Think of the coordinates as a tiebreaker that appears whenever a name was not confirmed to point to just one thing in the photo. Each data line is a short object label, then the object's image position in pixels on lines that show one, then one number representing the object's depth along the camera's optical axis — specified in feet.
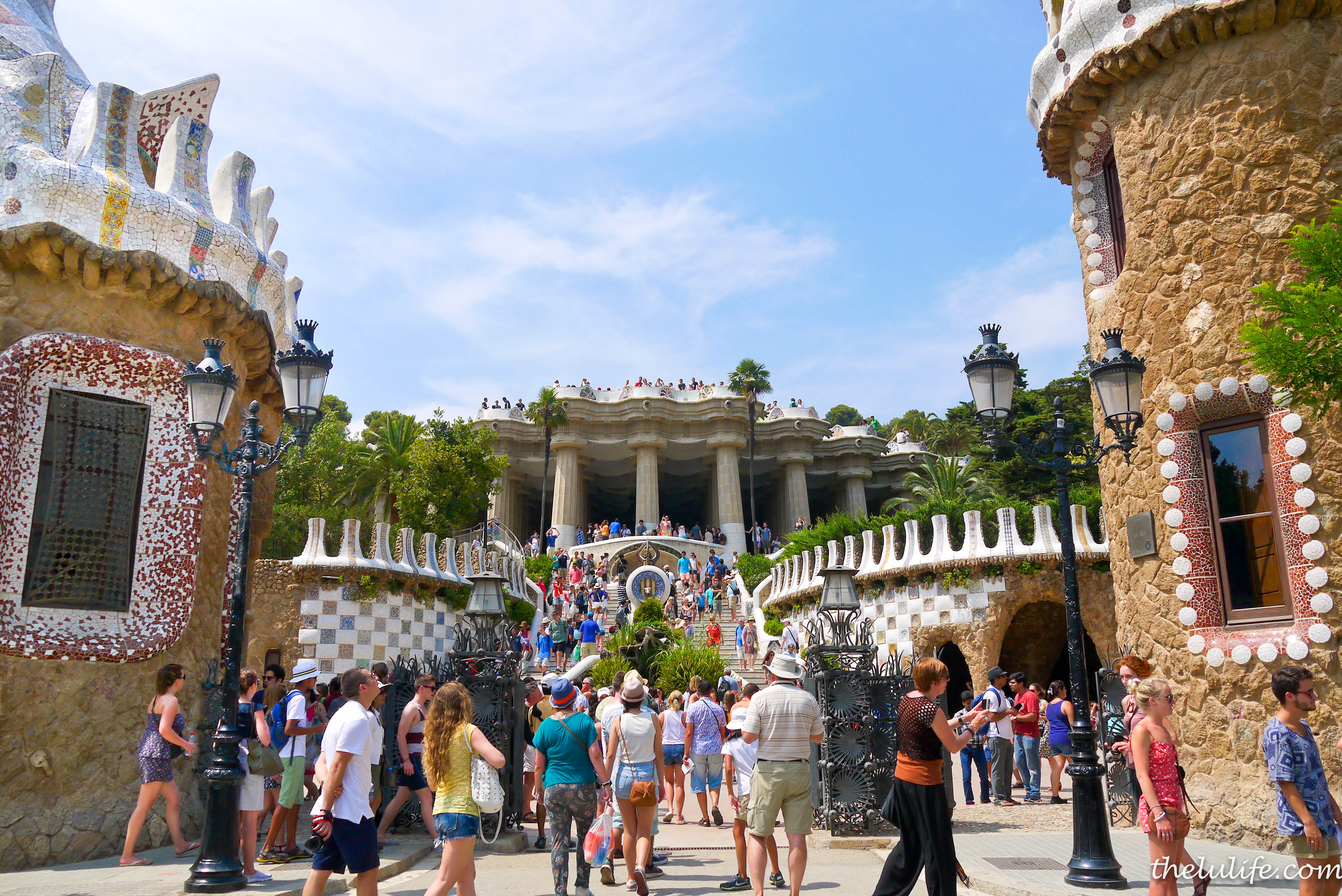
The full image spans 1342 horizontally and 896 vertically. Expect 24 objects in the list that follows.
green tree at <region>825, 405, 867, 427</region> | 261.03
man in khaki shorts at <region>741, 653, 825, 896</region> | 19.92
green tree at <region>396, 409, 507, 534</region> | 97.60
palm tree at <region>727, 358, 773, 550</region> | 153.89
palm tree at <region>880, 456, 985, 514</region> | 109.91
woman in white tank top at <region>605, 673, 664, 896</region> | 22.95
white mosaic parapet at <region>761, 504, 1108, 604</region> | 61.87
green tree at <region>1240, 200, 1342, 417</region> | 22.26
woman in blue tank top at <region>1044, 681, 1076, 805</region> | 38.27
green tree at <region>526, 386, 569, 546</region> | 145.59
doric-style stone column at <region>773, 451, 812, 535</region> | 154.10
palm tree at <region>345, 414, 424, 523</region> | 107.96
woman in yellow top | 17.37
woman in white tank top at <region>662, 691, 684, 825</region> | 35.86
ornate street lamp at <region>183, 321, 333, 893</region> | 21.95
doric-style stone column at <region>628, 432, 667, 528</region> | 149.59
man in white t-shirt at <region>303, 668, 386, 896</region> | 16.43
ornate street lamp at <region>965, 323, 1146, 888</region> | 22.44
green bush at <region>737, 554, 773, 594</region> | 107.76
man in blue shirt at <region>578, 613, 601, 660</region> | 75.31
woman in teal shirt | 20.81
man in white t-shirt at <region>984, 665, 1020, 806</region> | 38.17
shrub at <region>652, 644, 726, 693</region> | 65.16
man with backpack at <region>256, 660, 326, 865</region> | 26.05
